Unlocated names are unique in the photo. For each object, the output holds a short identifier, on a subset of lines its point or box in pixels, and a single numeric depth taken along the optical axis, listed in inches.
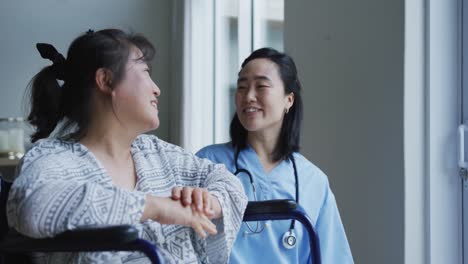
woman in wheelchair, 43.6
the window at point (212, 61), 117.4
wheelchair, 34.4
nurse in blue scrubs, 56.5
